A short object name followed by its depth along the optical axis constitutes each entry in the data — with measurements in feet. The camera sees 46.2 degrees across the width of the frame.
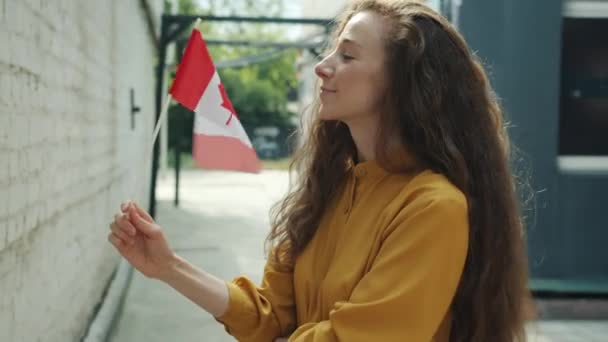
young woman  5.27
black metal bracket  21.40
